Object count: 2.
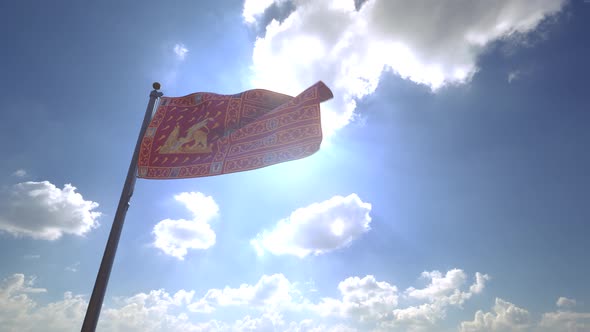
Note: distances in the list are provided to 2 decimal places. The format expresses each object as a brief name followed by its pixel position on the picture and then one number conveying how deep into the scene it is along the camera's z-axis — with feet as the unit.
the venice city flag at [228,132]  24.49
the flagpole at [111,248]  17.28
